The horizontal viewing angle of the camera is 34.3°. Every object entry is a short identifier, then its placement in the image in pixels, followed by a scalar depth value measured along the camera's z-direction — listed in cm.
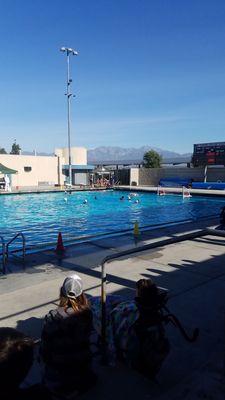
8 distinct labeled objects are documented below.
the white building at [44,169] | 4503
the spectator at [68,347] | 359
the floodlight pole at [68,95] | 4702
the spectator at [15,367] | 191
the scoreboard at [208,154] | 4175
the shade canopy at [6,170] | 3951
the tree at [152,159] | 6012
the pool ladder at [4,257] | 868
